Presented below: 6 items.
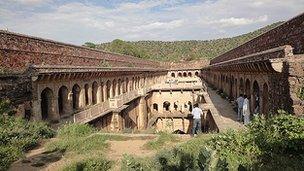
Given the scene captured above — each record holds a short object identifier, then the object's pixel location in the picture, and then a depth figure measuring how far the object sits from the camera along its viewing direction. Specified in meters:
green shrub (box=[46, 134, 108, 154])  8.25
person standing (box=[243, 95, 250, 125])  10.12
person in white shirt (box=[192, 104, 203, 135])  9.80
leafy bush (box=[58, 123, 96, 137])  9.89
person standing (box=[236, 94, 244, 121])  10.87
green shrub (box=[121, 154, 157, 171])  3.52
